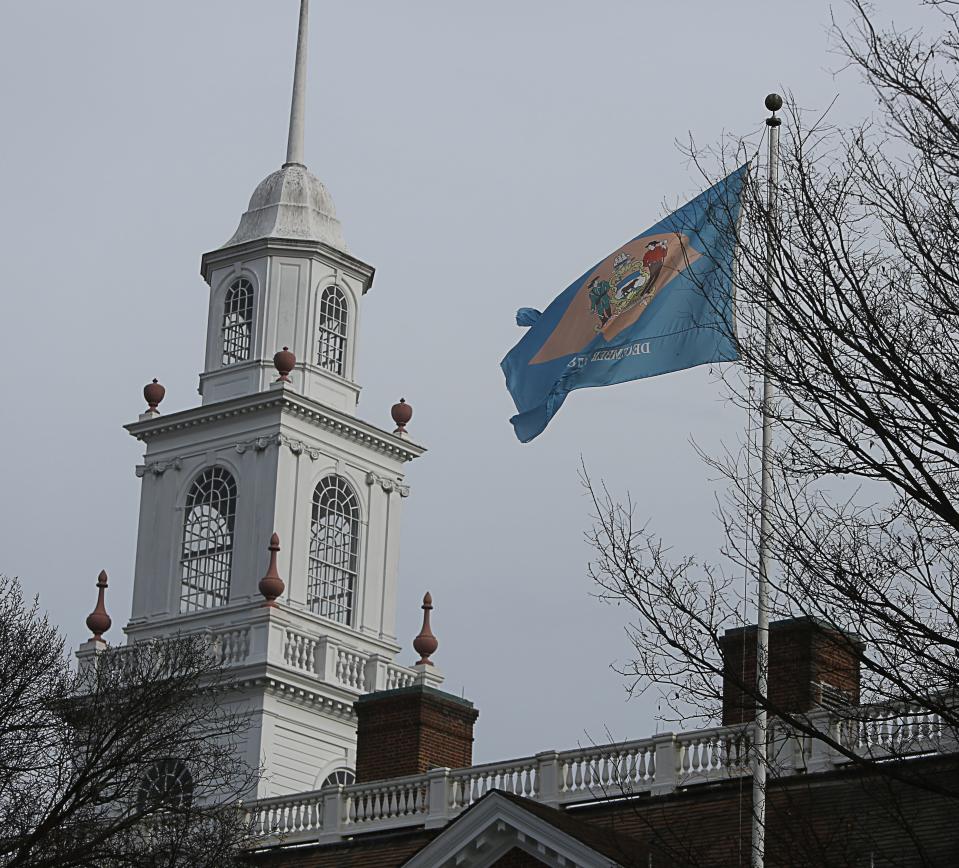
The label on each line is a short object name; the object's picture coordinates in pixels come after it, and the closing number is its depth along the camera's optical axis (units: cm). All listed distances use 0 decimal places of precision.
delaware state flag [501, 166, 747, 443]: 2747
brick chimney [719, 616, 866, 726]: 2978
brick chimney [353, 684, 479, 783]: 3994
